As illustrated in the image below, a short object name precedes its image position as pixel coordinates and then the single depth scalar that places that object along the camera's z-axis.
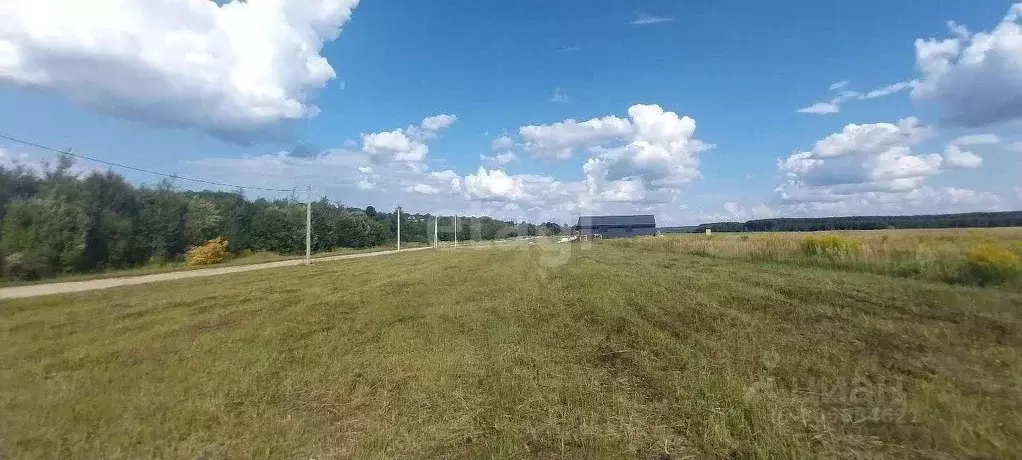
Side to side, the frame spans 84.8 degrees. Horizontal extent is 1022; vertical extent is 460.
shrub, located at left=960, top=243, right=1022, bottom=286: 12.60
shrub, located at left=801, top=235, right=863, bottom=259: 20.06
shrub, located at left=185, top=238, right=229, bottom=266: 38.69
